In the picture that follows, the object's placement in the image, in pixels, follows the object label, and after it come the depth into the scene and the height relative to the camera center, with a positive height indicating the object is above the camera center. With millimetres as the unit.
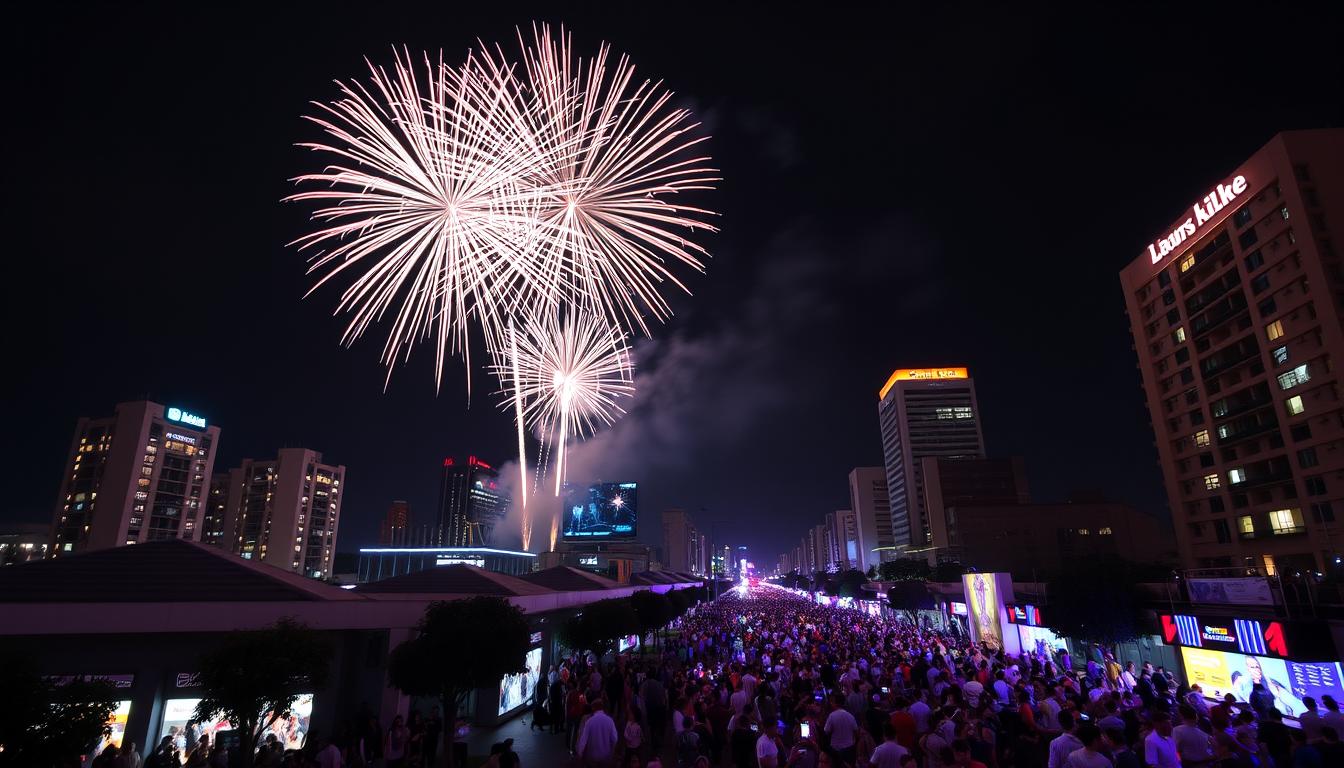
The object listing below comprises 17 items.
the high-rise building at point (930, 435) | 193875 +35481
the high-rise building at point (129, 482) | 101125 +13176
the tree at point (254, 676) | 11125 -1887
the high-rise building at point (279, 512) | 137125 +10955
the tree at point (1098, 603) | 23500 -1811
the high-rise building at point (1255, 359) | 52125 +17081
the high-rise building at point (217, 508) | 140375 +11936
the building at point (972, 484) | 149500 +16107
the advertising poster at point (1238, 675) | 16812 -3396
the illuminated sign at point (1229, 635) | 16578 -2275
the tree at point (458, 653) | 14391 -1996
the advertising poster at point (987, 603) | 32406 -2467
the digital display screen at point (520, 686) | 20786 -4131
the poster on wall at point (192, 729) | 13663 -3431
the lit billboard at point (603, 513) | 109312 +7833
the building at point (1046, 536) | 108125 +2997
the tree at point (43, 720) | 7406 -1769
